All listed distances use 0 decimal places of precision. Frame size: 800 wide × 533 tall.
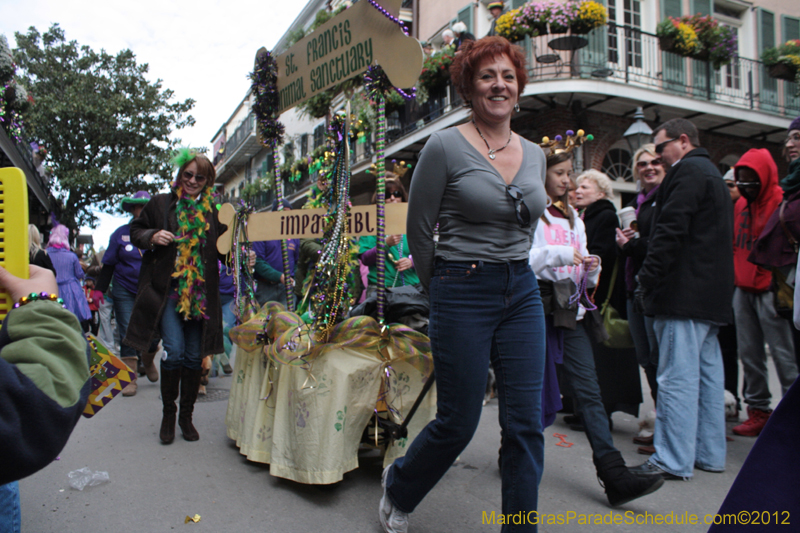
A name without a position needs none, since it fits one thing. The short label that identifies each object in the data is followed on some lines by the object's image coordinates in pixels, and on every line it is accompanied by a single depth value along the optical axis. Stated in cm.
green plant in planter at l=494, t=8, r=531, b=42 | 1170
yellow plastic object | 132
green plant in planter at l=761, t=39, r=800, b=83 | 1391
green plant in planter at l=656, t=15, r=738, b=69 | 1265
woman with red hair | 217
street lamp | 905
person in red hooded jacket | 398
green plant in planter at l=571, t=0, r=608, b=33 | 1127
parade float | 290
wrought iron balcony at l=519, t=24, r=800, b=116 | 1227
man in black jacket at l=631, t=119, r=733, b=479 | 322
